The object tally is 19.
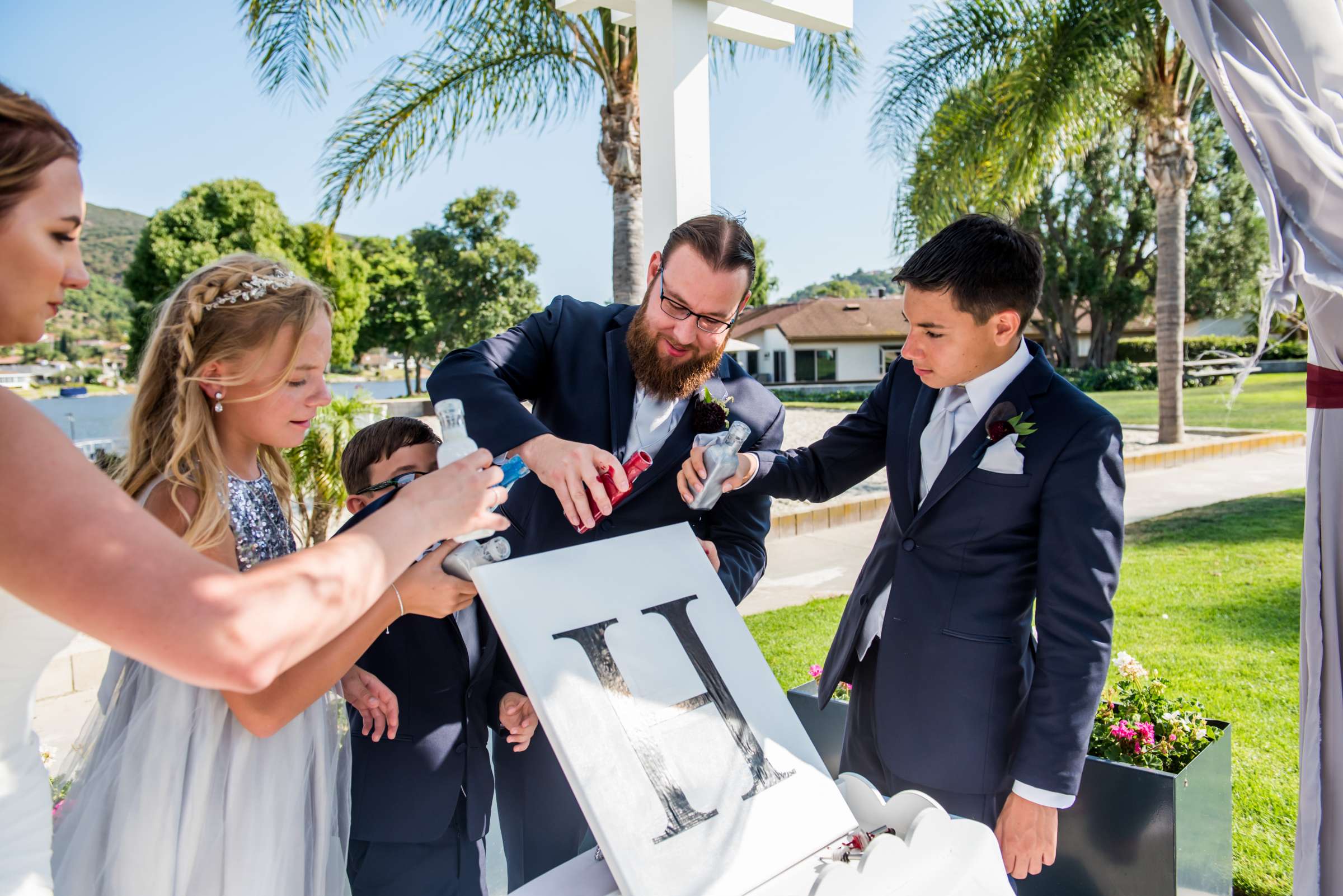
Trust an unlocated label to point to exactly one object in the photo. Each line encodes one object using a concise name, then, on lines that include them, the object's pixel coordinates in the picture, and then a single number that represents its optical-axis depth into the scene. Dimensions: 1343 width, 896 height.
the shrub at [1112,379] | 28.14
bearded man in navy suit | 2.20
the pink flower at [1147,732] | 2.48
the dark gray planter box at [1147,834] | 2.21
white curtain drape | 1.64
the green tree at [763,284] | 55.69
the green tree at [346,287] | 37.97
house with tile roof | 44.62
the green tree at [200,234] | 33.22
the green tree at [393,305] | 56.03
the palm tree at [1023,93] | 8.77
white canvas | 1.34
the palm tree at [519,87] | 7.68
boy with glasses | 1.91
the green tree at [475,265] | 33.09
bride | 0.91
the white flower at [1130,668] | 2.78
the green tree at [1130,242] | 29.38
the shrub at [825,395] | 28.66
